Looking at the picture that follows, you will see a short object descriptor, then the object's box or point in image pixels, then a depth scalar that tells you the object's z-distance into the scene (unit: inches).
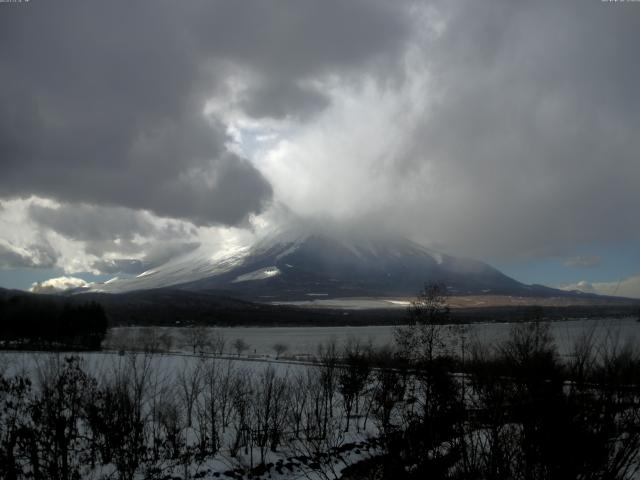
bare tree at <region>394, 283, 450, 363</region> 1259.2
